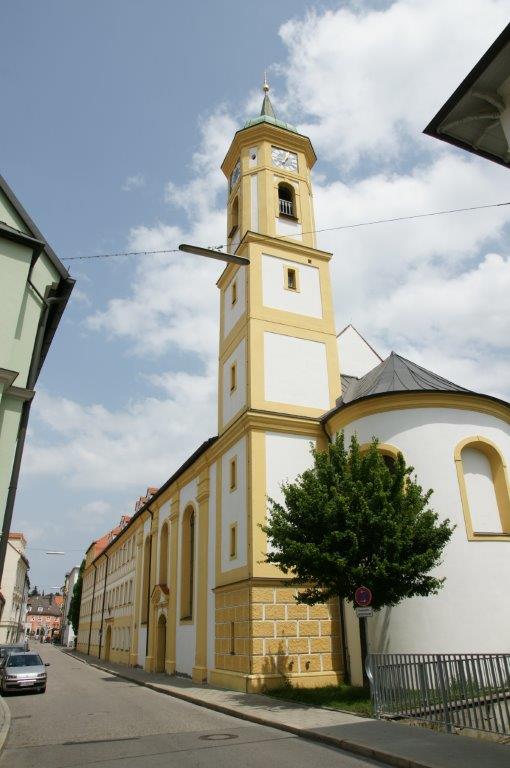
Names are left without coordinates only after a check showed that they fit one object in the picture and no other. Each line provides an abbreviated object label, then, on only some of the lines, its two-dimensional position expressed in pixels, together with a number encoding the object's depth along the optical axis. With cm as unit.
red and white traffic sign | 1263
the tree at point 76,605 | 7562
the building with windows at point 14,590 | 7219
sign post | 1262
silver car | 1984
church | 1573
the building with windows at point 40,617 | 15200
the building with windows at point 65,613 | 9231
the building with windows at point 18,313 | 1183
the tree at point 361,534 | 1320
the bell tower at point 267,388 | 1762
